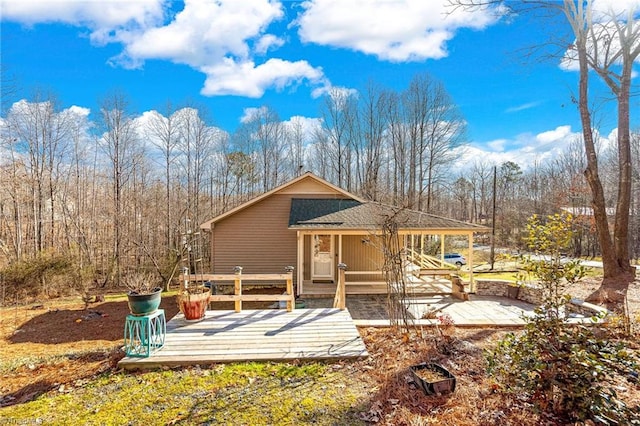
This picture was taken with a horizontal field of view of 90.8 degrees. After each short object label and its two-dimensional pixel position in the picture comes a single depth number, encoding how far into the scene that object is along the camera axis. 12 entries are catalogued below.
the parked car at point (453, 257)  22.17
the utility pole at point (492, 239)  18.46
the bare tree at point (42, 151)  18.03
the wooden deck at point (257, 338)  4.84
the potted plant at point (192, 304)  6.46
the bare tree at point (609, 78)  9.23
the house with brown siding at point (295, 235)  11.87
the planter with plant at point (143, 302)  4.88
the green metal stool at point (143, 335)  4.86
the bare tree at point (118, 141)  20.12
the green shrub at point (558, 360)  2.73
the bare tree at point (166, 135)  22.42
